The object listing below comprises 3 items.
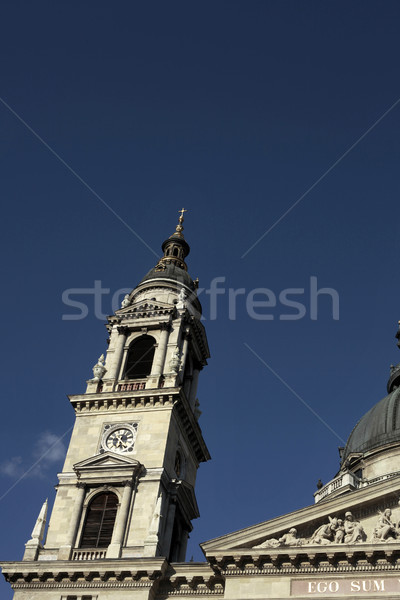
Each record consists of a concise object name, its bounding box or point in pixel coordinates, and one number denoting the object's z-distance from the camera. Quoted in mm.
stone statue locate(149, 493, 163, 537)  36719
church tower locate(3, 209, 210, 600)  35844
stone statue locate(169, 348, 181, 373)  44156
